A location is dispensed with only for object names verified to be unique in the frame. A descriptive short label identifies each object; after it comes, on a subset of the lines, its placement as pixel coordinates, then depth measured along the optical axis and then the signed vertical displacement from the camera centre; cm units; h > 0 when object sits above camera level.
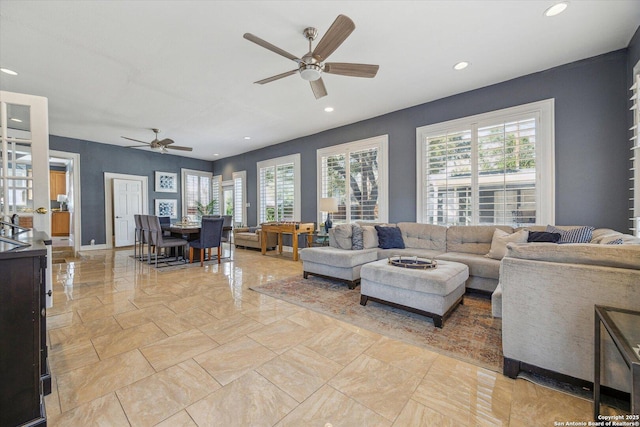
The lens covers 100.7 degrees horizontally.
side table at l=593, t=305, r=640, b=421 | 84 -51
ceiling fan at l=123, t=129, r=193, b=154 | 578 +153
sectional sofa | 140 -53
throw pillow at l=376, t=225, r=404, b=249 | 429 -44
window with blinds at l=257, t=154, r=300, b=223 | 684 +63
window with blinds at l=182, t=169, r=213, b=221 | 890 +74
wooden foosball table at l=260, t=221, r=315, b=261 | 572 -40
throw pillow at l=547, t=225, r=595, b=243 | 283 -28
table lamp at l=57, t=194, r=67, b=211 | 909 +47
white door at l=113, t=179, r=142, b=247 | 736 +14
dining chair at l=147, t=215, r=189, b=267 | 480 -47
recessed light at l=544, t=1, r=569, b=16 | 235 +183
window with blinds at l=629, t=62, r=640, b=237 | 252 +53
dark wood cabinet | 115 -55
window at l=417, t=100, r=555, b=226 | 354 +62
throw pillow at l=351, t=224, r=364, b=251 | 406 -43
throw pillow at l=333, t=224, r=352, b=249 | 407 -38
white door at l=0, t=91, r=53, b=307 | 227 +41
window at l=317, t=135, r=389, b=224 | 513 +69
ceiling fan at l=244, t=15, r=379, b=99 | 220 +146
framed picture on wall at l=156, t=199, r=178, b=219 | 827 +15
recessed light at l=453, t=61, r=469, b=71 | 333 +185
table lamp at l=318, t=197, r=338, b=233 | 538 +11
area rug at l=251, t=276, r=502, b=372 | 207 -108
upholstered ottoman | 246 -76
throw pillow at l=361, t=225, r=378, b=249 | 421 -41
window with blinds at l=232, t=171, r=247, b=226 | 840 +47
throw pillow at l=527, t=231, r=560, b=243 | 296 -31
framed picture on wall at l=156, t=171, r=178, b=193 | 826 +97
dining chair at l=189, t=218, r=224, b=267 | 491 -44
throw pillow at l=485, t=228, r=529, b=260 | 316 -37
